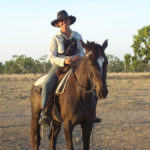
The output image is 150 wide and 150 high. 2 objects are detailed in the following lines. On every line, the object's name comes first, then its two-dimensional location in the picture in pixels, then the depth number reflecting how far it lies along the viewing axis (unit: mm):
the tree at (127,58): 40000
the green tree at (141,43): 37831
